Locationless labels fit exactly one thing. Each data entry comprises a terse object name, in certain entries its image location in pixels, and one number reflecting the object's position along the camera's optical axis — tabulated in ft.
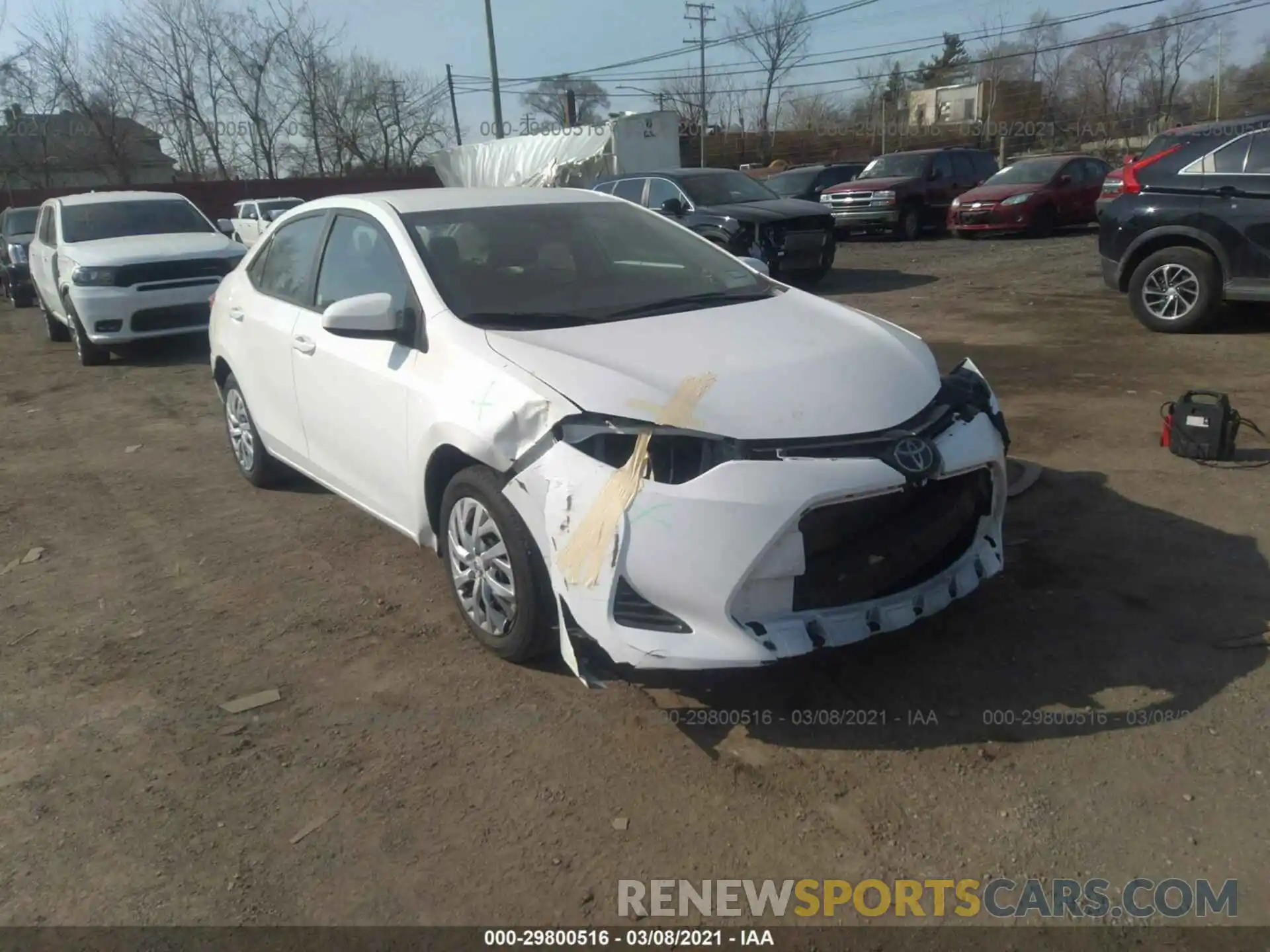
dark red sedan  60.44
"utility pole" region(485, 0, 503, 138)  108.68
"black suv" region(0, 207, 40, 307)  59.41
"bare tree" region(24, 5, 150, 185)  140.26
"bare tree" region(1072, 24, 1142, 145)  184.96
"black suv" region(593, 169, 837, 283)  42.73
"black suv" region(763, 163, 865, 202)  73.66
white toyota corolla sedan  10.02
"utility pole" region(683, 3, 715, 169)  193.67
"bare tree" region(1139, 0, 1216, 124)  186.39
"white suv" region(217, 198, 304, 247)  85.05
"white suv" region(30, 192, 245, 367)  34.12
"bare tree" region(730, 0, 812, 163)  197.47
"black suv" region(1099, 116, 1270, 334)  27.09
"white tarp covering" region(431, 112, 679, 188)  82.74
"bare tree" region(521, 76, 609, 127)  188.55
